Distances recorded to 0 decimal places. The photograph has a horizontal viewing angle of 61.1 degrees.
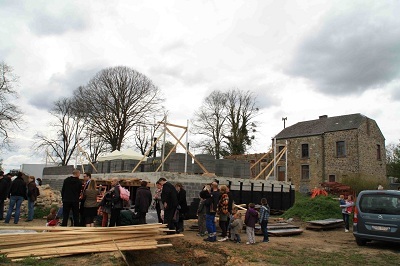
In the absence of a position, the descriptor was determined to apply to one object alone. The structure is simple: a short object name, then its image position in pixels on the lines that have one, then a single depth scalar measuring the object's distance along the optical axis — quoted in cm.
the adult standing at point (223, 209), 978
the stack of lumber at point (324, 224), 1304
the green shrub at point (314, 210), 1514
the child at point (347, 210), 1309
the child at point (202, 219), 994
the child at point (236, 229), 967
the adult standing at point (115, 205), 902
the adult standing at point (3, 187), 1148
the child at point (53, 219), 930
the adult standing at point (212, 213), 946
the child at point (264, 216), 1000
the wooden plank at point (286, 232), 1131
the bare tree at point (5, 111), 2581
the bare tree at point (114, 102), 3412
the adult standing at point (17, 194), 1123
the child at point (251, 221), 945
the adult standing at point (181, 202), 990
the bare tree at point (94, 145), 3602
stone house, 3338
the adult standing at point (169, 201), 907
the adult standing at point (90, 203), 912
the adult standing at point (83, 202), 922
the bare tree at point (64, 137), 4219
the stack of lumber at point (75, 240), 605
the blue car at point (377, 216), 895
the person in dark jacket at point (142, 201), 923
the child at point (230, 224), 985
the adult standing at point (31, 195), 1182
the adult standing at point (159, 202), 996
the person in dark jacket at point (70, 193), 871
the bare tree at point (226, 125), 4031
